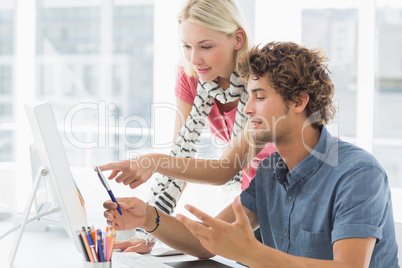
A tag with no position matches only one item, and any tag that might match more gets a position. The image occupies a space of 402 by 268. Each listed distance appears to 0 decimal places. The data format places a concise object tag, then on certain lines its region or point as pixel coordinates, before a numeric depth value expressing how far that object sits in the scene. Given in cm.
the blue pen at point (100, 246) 262
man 268
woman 310
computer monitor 267
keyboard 282
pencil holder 262
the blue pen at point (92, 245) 262
